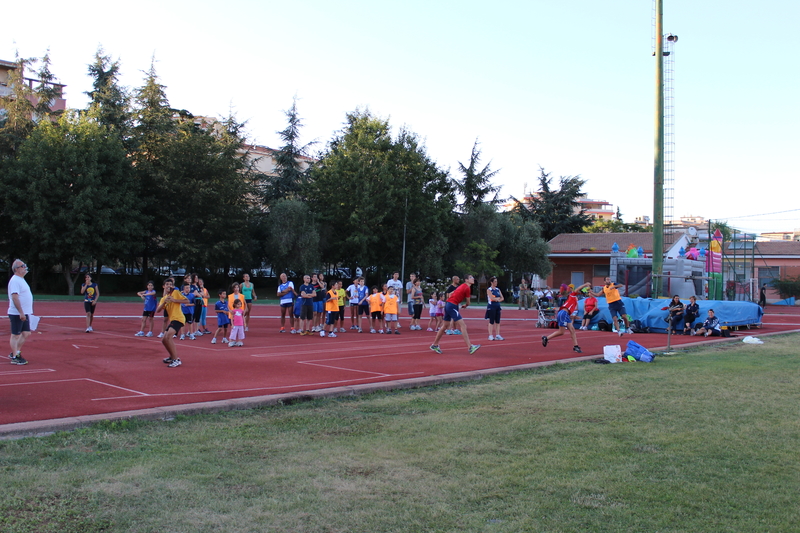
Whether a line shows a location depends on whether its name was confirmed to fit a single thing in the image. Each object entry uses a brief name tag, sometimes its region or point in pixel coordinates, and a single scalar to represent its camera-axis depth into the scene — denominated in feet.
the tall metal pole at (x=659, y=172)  87.25
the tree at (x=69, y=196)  114.32
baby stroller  80.02
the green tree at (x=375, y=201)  143.95
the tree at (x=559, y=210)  224.33
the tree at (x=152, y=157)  133.69
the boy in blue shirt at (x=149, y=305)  57.36
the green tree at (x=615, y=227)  271.28
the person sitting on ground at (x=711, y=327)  69.05
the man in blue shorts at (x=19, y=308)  37.01
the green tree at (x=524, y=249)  170.60
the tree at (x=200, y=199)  132.36
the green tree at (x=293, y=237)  140.15
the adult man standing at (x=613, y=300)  65.98
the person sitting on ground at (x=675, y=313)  68.85
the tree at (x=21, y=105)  132.16
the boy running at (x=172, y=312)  36.99
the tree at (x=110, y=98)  141.90
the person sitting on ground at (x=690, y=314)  71.31
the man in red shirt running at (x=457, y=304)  47.67
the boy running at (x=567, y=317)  50.62
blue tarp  73.31
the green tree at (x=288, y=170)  166.09
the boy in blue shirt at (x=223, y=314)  54.80
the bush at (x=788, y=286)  168.55
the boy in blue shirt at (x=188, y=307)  56.39
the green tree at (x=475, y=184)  186.09
